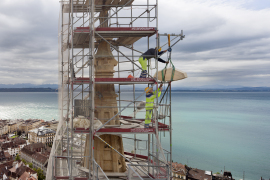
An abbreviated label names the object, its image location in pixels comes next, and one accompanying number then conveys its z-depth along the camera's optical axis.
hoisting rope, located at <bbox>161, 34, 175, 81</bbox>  11.43
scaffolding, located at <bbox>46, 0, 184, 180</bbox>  10.68
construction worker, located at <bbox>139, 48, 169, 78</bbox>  11.18
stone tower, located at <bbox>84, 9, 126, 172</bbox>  11.49
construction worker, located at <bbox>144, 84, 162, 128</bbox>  10.91
